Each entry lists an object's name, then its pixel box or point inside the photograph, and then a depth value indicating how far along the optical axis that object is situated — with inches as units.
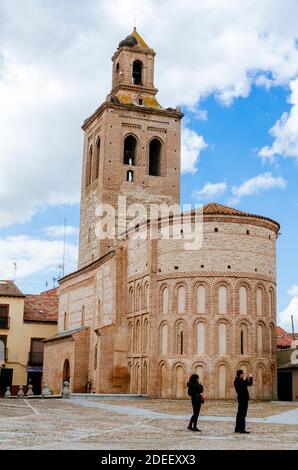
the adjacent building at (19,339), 2009.1
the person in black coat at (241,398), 582.6
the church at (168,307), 1222.3
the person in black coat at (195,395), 598.7
